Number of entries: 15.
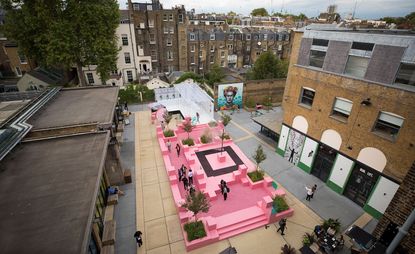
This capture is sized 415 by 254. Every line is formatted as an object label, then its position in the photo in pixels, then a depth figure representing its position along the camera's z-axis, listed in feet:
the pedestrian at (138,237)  36.78
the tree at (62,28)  76.23
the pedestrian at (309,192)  47.32
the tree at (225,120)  73.52
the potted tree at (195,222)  37.40
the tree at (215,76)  134.21
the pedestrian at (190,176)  51.60
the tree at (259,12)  485.24
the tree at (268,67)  120.78
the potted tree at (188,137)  68.13
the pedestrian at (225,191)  47.97
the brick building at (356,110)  37.14
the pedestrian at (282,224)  39.68
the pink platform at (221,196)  41.22
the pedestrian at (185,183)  50.69
